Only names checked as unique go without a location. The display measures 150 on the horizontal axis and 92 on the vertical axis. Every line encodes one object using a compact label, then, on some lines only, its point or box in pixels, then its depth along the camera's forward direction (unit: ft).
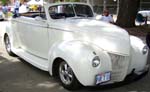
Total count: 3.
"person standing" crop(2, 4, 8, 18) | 97.09
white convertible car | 17.80
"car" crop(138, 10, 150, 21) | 82.19
